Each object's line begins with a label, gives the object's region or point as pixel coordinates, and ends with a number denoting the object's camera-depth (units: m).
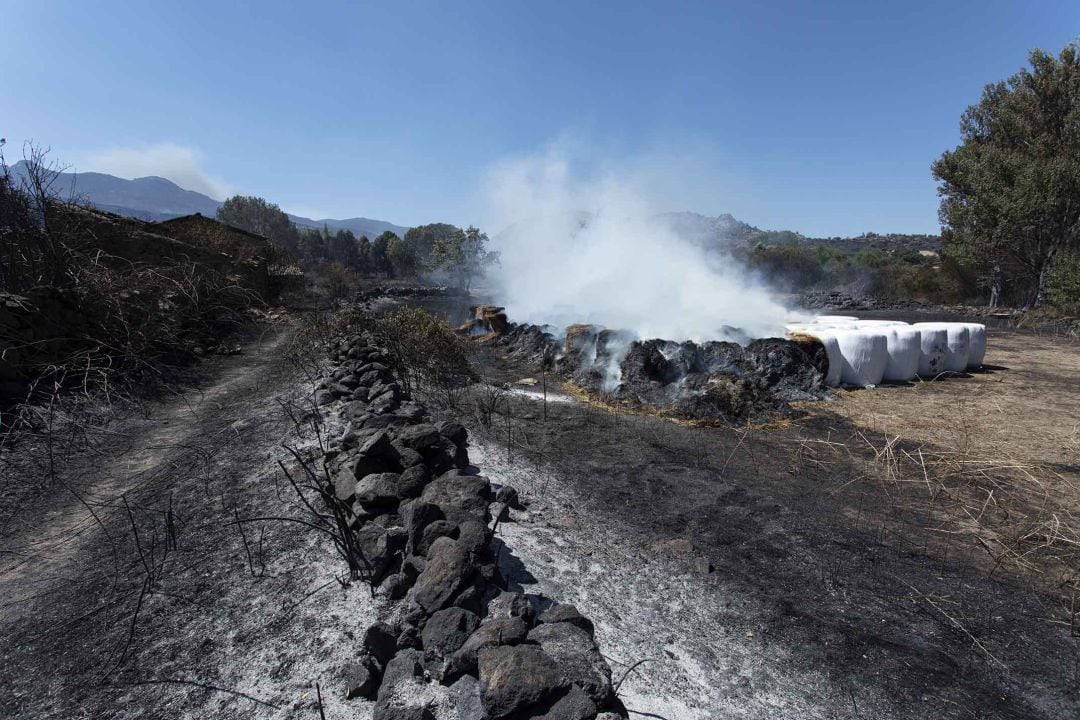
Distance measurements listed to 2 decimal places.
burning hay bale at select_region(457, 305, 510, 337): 14.46
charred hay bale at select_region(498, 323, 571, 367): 11.26
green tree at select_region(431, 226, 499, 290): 57.22
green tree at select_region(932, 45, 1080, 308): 21.09
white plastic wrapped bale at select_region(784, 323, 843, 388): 9.58
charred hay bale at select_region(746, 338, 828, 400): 9.16
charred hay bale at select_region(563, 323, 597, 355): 10.59
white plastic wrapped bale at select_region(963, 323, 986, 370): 10.98
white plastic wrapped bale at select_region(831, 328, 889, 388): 9.62
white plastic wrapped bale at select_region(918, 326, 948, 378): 10.41
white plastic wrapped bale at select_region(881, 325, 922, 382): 9.95
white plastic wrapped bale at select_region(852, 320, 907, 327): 10.41
